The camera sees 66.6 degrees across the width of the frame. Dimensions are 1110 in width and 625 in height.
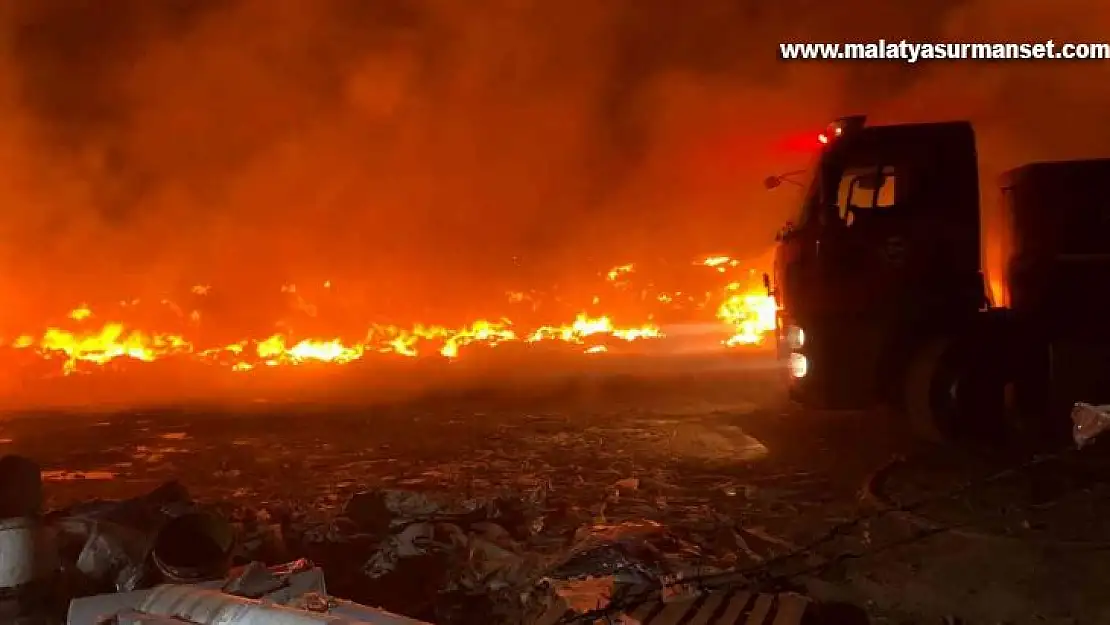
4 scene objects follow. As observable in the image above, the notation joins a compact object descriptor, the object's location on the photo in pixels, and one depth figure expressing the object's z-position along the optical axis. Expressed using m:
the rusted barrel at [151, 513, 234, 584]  3.72
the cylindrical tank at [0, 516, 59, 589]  3.74
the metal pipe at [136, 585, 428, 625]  2.85
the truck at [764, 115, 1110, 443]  6.43
